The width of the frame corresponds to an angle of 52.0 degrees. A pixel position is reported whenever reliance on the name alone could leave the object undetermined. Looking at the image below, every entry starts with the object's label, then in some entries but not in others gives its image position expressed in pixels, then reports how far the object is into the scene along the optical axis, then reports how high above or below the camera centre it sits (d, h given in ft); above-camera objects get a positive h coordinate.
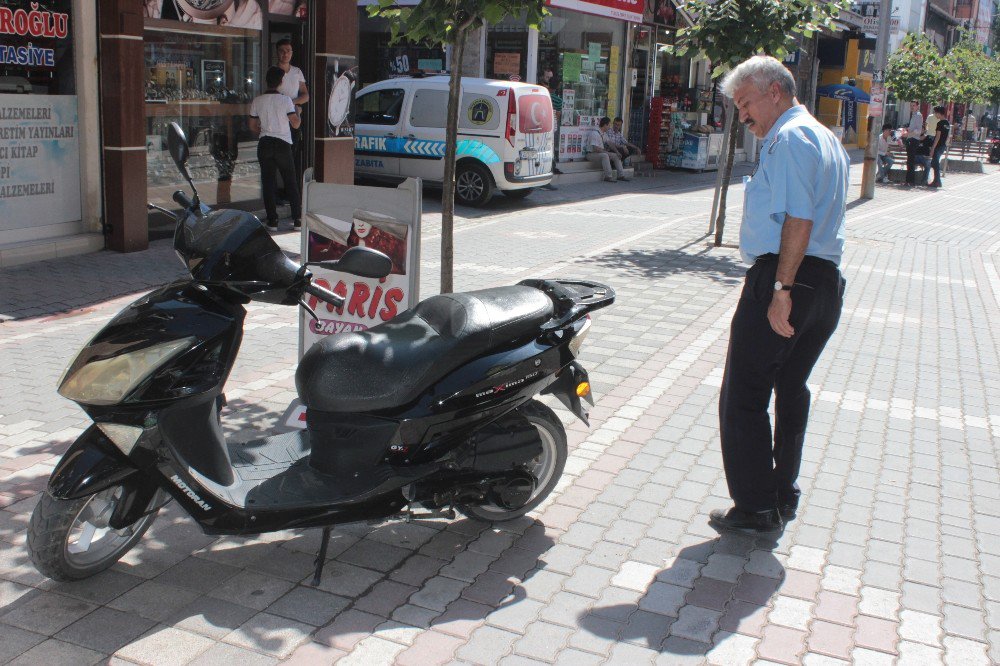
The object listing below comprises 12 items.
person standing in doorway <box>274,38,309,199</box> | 38.32 +1.94
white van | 48.96 +0.15
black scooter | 11.00 -3.17
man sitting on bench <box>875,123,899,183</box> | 82.43 -0.13
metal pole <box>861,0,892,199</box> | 61.11 +4.59
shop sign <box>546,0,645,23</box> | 65.53 +9.18
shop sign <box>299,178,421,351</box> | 16.22 -1.67
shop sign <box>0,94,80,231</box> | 29.73 -1.20
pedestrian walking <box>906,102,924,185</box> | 78.48 +0.32
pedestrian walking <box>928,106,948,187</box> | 76.74 +1.18
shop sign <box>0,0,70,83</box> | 29.40 +2.29
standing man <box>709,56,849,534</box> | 12.75 -1.64
